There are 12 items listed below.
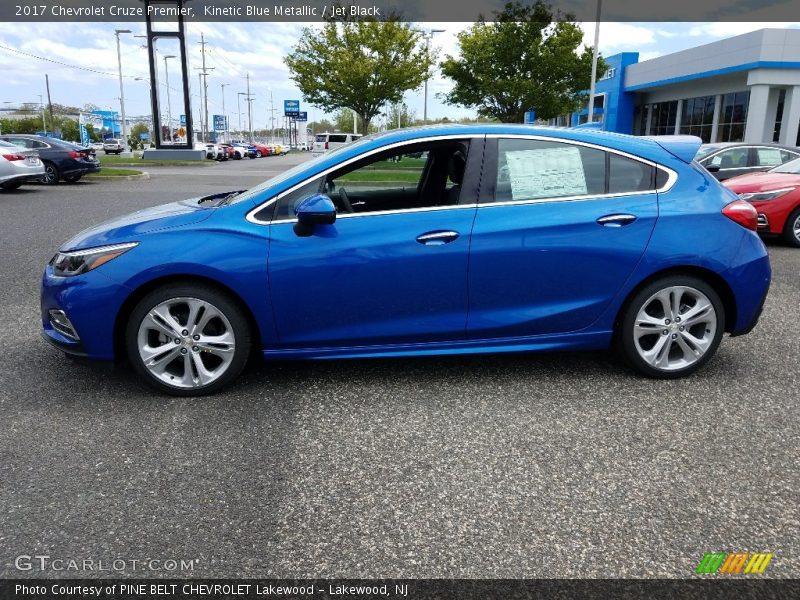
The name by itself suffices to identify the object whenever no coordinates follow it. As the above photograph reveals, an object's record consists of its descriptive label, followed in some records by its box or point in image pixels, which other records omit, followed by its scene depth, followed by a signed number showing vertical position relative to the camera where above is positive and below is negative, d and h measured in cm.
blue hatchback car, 391 -74
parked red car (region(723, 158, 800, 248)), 948 -79
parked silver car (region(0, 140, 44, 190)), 1630 -81
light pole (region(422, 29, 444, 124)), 4278 +625
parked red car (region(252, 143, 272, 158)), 7480 -156
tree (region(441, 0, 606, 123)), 3681 +425
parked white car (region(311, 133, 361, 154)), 5112 -25
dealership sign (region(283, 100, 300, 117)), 10625 +432
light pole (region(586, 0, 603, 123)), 3144 +477
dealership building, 3228 +302
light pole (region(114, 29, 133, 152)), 6663 +290
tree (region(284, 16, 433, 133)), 3994 +425
